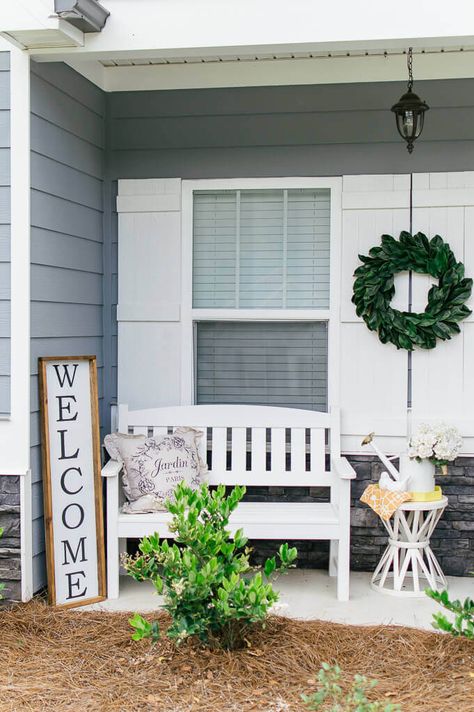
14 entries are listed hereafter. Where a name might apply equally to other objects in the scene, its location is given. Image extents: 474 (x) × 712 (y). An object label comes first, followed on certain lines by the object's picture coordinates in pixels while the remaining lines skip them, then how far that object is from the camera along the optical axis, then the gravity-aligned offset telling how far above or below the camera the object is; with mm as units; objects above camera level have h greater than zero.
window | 4750 +273
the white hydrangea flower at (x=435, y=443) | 4160 -483
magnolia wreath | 4543 +275
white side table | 4203 -1037
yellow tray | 4199 -751
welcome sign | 4047 -681
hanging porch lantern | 4164 +1106
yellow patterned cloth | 4129 -760
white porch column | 3922 +308
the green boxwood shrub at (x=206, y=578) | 3197 -892
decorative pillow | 4336 -631
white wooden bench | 4500 -556
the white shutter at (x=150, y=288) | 4812 +302
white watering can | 4211 -660
